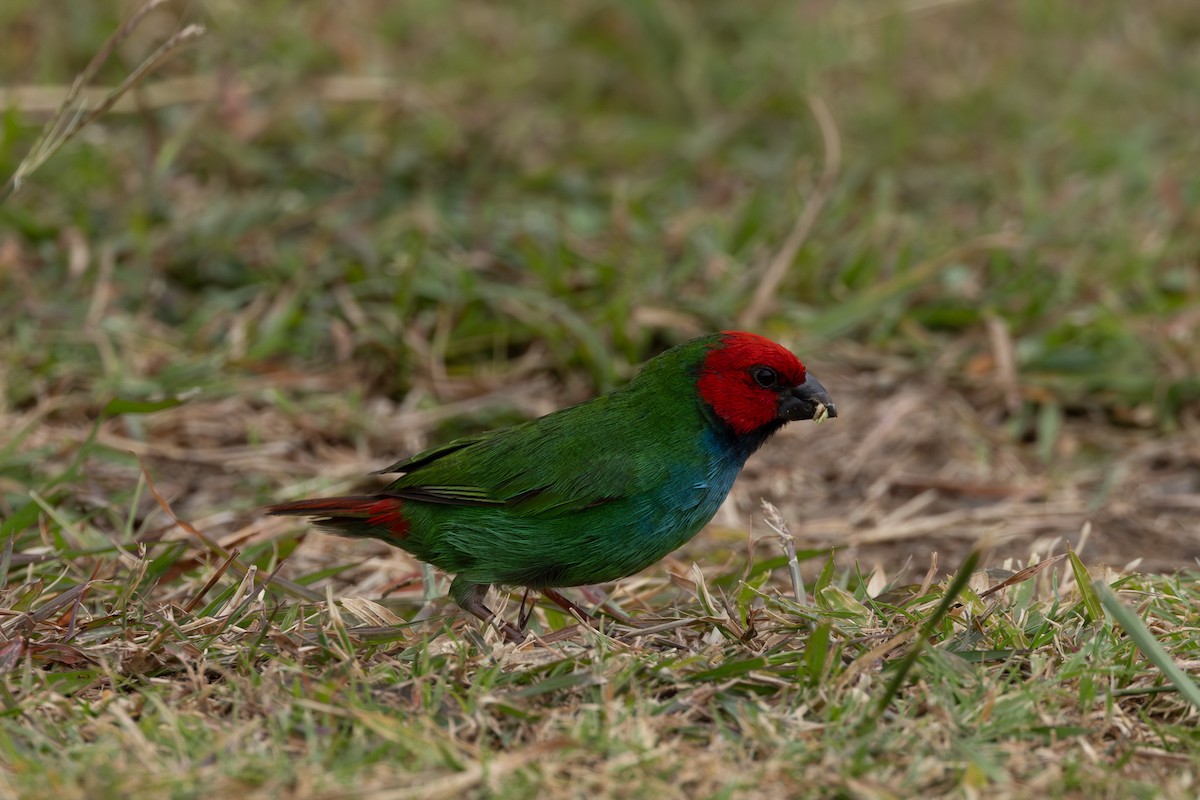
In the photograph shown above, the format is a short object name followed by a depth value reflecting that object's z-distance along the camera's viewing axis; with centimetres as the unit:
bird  705
